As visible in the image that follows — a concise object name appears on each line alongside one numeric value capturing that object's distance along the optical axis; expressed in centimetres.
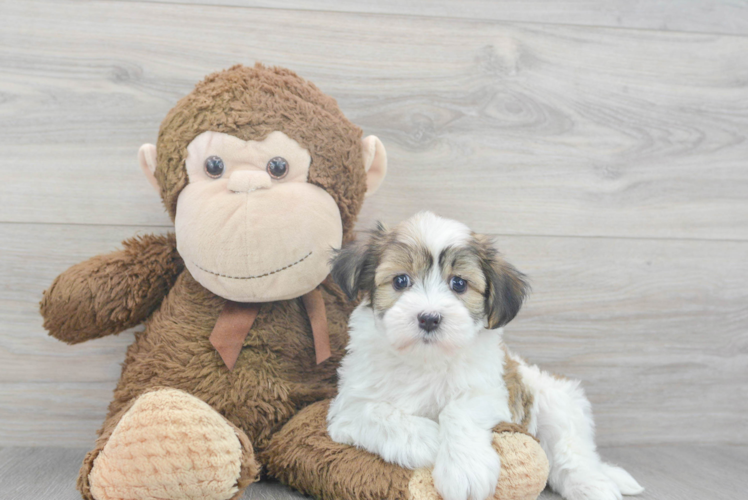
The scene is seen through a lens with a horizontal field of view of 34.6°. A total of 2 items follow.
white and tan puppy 90
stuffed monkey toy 93
